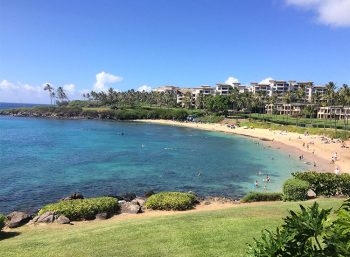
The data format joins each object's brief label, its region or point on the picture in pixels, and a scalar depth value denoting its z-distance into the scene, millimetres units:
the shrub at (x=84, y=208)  26109
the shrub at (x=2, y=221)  20750
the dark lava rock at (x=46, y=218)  24891
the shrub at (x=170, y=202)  29031
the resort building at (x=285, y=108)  154625
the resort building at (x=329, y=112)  134500
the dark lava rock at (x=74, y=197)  32825
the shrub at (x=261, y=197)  29797
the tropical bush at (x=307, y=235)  5387
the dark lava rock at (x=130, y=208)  27953
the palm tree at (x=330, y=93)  114281
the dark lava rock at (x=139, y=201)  30584
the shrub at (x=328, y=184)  28812
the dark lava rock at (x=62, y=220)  24781
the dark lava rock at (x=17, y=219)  24344
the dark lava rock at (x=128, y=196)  34431
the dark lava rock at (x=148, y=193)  35819
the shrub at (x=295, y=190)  26906
